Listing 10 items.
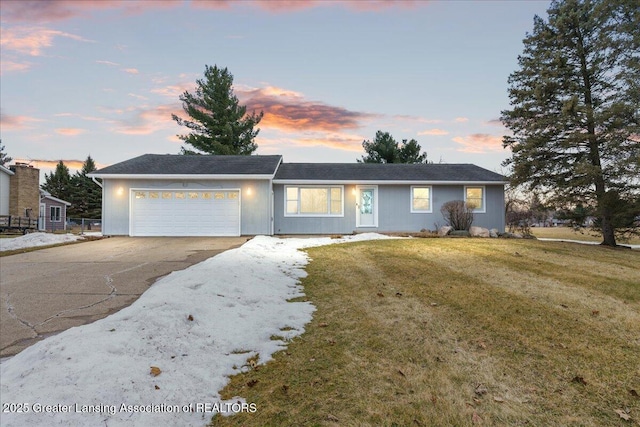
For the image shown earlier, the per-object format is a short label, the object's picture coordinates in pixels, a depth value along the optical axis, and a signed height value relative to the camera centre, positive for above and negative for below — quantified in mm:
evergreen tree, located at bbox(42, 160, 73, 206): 45188 +4721
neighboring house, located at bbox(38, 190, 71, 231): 30875 +577
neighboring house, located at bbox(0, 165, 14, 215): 24112 +2268
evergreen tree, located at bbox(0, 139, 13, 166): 54647 +10263
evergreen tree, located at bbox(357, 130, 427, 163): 30406 +6273
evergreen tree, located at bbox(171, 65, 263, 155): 29906 +9377
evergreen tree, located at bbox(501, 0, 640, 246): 13227 +4743
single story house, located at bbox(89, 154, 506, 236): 15477 +1032
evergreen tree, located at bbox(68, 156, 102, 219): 44688 +2667
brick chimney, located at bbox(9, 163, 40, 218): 25172 +2125
